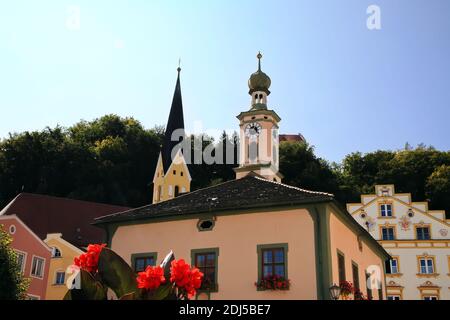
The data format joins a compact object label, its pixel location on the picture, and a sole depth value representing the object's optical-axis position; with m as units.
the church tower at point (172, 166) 50.38
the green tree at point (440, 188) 49.66
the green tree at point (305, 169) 54.19
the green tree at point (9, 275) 24.25
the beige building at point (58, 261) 34.31
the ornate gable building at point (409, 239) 38.34
